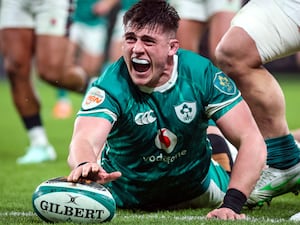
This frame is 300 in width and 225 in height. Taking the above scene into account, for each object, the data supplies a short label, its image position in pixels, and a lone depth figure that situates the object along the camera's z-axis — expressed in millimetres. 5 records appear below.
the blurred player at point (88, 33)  28812
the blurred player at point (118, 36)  20672
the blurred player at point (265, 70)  10250
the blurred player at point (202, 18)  15773
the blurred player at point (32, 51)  16625
